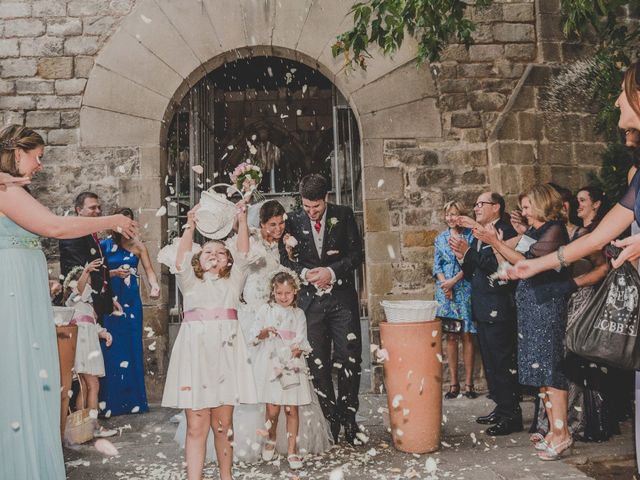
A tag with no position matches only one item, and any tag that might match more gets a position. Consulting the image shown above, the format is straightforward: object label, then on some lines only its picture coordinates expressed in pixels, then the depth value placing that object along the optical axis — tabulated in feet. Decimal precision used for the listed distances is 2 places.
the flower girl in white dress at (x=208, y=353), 10.73
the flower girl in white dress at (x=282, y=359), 12.88
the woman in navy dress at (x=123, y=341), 18.35
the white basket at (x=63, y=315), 13.83
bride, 13.33
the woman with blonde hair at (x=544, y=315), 12.51
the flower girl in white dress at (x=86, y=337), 15.98
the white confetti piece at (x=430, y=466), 11.89
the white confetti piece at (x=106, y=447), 14.02
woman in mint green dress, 9.14
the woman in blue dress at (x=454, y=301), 19.27
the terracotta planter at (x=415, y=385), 13.25
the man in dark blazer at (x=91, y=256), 16.44
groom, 14.47
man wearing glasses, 14.88
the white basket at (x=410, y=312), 13.57
